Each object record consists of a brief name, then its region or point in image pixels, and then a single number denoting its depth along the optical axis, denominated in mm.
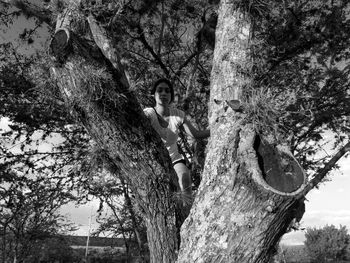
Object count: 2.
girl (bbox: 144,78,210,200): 3371
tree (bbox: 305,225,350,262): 40844
